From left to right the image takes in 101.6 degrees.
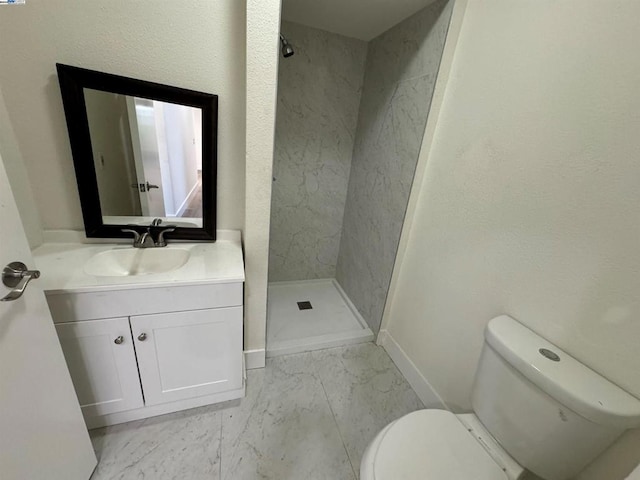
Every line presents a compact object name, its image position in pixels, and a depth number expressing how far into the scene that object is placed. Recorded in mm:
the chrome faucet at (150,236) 1271
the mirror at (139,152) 1091
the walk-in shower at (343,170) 1494
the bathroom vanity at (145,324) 974
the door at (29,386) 657
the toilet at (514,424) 710
